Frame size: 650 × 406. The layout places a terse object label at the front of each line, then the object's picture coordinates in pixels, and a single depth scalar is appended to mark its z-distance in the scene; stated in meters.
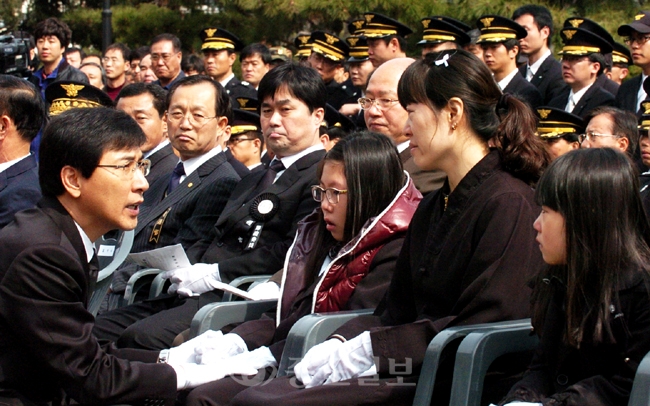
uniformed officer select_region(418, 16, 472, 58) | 7.14
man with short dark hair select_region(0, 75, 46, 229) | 4.48
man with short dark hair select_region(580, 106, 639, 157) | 5.18
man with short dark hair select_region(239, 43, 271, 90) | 8.93
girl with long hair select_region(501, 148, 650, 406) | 2.46
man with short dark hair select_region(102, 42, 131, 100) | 10.20
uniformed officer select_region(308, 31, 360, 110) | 8.34
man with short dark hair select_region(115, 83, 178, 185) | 6.17
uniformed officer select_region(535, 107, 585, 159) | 5.59
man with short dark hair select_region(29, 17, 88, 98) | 9.48
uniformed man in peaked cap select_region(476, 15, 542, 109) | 6.80
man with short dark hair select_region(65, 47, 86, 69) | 11.74
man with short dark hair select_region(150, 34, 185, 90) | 8.78
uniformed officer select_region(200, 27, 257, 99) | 8.91
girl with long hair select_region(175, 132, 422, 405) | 3.55
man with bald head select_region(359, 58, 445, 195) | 4.48
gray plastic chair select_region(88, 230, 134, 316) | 4.14
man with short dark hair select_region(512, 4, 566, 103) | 7.38
